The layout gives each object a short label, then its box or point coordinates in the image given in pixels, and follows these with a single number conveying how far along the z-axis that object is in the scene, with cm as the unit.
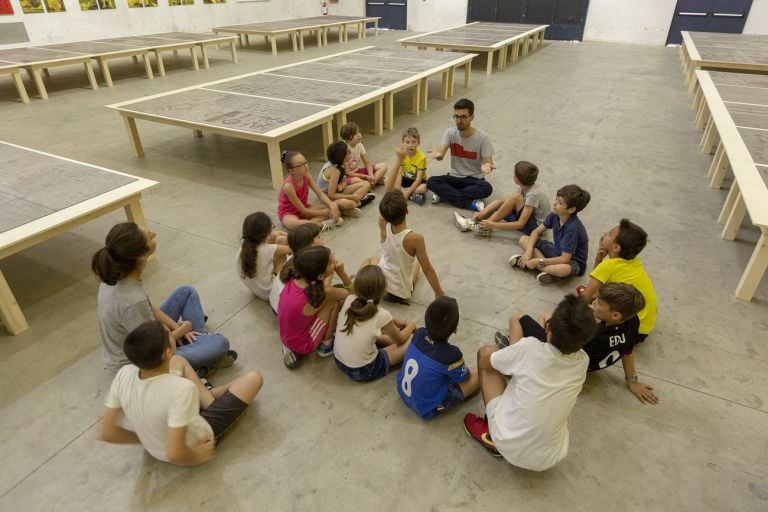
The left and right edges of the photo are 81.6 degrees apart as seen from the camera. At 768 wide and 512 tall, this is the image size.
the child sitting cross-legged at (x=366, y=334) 188
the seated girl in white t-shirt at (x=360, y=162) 381
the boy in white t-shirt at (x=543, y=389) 152
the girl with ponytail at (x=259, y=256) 234
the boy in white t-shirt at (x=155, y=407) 142
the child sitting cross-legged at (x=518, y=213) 324
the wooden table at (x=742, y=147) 254
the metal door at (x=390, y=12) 1546
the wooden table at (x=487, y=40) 824
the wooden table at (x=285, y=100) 402
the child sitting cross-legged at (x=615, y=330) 184
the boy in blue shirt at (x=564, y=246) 266
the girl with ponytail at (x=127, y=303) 177
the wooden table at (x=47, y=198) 234
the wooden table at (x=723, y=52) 633
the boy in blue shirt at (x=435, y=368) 174
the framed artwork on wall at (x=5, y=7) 816
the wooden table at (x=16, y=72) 643
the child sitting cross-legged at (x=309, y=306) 198
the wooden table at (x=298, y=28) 1064
